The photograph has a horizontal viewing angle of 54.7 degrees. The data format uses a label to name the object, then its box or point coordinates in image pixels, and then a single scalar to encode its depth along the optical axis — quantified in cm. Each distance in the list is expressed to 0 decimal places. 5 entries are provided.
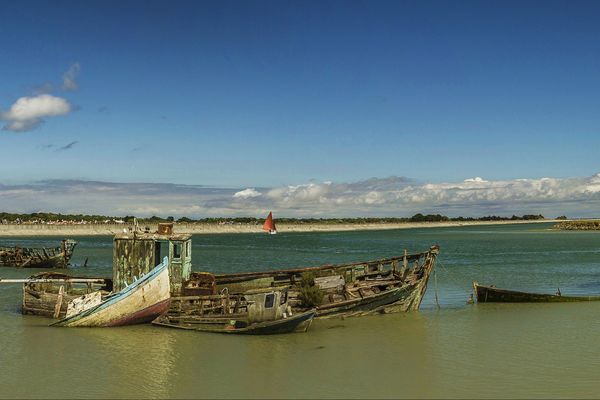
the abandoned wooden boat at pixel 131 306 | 1848
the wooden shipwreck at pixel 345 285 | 1978
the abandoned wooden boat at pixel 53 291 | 2055
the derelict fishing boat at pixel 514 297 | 2361
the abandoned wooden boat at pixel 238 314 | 1733
